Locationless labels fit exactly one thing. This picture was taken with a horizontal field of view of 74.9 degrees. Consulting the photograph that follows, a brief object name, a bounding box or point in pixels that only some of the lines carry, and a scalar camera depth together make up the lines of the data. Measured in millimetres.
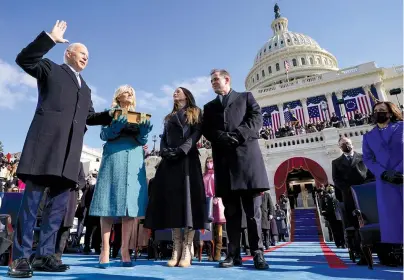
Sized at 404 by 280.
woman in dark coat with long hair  2977
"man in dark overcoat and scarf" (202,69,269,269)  2883
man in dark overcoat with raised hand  2311
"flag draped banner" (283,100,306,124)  33594
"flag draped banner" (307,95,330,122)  33250
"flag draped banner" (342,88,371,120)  31241
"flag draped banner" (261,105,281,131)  34206
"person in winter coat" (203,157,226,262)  4418
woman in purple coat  2650
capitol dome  55312
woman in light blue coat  2816
